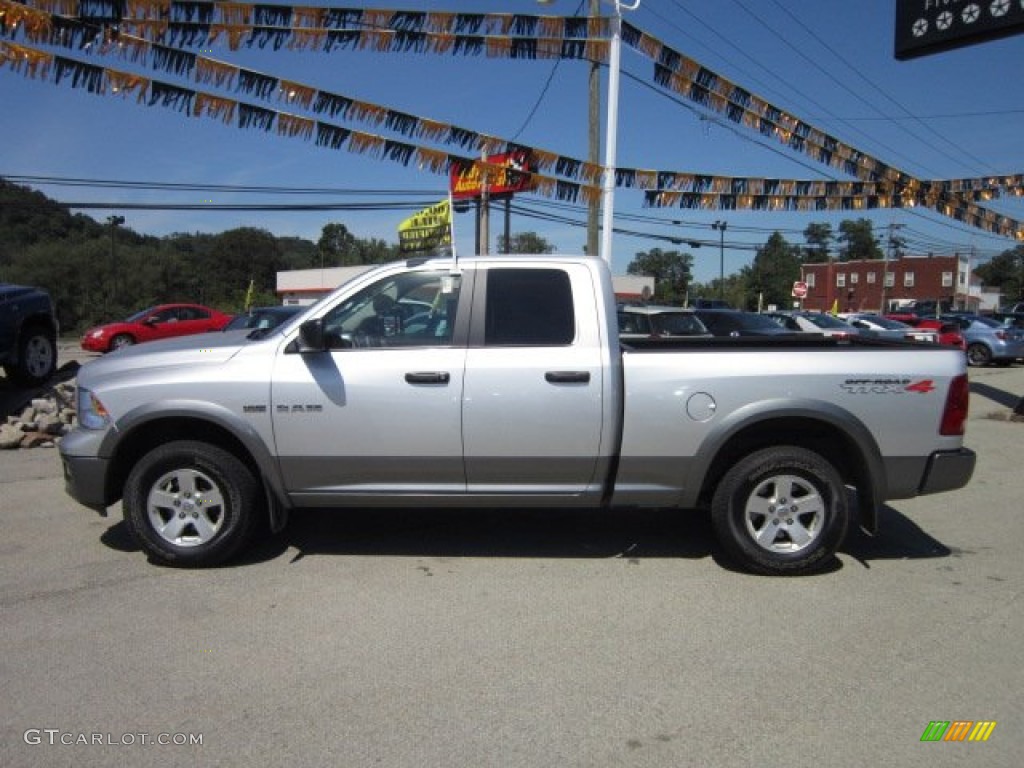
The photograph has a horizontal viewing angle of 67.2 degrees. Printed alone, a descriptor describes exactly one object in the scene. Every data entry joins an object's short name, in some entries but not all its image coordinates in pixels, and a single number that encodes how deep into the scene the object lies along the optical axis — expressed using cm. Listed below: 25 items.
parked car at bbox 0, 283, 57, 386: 986
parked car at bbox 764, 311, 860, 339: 1923
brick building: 7944
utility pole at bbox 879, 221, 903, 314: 6602
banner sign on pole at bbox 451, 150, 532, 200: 1061
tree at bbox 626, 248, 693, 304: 12219
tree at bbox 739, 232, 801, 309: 9662
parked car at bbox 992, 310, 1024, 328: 2564
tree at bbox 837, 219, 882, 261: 13100
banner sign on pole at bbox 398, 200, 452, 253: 1381
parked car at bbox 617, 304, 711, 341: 1359
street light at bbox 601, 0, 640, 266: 1078
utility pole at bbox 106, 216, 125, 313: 5333
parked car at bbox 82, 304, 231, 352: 2248
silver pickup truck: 457
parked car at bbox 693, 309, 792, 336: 1498
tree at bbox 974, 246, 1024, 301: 13838
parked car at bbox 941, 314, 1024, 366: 2239
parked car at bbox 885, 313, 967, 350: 2130
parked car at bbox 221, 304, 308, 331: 1579
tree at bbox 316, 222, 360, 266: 9418
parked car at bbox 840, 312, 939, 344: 1947
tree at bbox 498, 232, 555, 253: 9120
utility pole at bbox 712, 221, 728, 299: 5463
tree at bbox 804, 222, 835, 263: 12962
